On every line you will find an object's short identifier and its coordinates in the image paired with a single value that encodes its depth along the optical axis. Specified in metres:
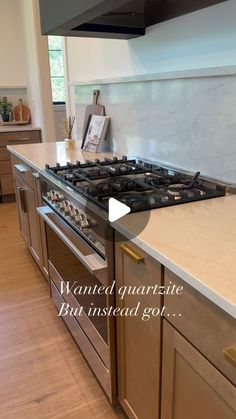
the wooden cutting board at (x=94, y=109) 2.41
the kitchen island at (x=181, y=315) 0.76
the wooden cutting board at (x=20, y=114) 4.55
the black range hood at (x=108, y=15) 1.41
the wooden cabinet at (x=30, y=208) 2.22
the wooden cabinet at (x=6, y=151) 4.12
